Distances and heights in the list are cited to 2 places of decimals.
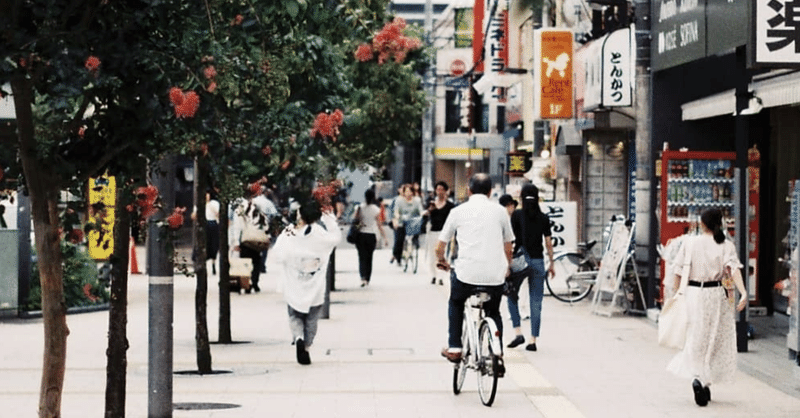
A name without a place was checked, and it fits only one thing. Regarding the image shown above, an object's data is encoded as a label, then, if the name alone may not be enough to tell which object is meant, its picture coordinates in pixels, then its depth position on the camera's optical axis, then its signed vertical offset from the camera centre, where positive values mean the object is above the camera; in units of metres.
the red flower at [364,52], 10.32 +0.89
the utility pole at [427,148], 69.69 +1.70
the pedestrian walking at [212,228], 29.91 -0.86
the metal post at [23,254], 20.81 -0.95
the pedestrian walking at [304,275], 15.40 -0.91
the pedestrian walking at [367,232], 28.78 -0.89
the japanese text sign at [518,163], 38.94 +0.57
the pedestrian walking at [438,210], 27.55 -0.44
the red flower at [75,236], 7.81 -0.27
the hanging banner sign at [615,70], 21.88 +1.65
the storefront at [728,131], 18.58 +0.73
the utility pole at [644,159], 19.84 +0.35
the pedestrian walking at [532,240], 16.97 -0.61
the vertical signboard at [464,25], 64.94 +6.94
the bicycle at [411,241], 32.69 -1.24
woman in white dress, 12.37 -0.95
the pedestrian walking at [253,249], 25.57 -1.14
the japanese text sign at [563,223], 25.58 -0.61
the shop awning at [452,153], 81.69 +1.71
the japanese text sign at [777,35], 11.72 +1.15
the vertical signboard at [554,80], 29.56 +2.03
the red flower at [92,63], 7.12 +0.55
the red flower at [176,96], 7.17 +0.41
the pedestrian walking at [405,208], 33.25 -0.49
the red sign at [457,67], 59.97 +4.62
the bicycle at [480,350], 12.19 -1.32
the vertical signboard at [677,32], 17.09 +1.80
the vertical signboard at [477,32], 47.91 +4.85
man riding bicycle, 12.80 -0.58
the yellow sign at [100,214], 7.80 -0.16
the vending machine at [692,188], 18.84 -0.01
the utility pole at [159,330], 10.64 -1.01
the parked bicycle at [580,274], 23.44 -1.33
